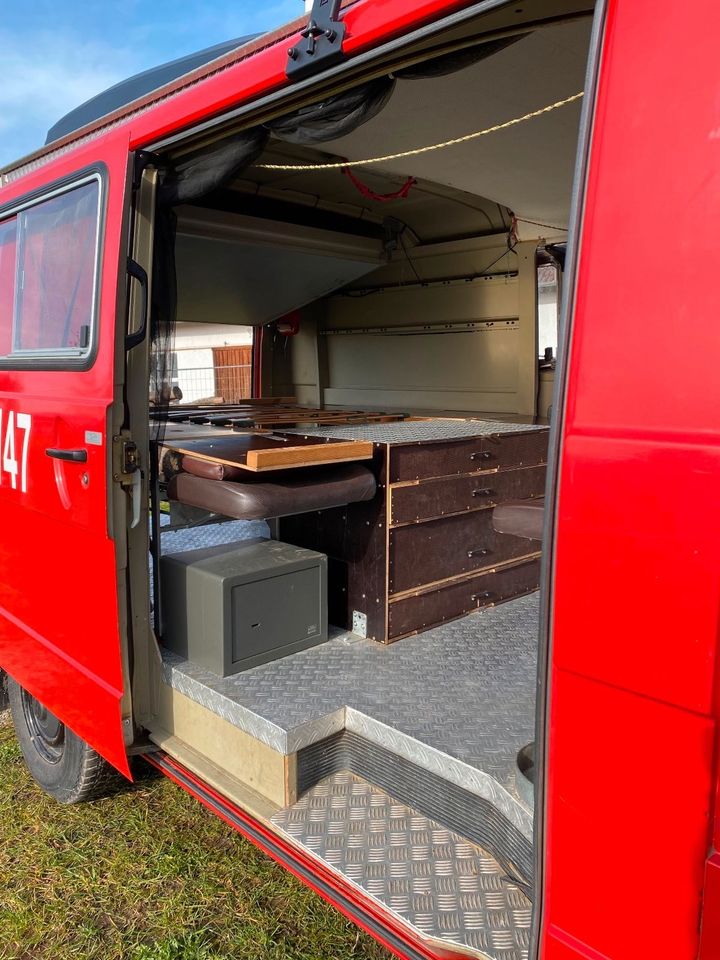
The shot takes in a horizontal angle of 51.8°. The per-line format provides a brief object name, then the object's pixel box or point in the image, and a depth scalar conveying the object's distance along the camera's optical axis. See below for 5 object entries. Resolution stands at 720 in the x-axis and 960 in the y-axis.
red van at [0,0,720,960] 1.07
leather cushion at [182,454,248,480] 2.63
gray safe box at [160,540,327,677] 2.51
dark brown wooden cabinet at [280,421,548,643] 2.92
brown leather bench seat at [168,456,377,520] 2.53
